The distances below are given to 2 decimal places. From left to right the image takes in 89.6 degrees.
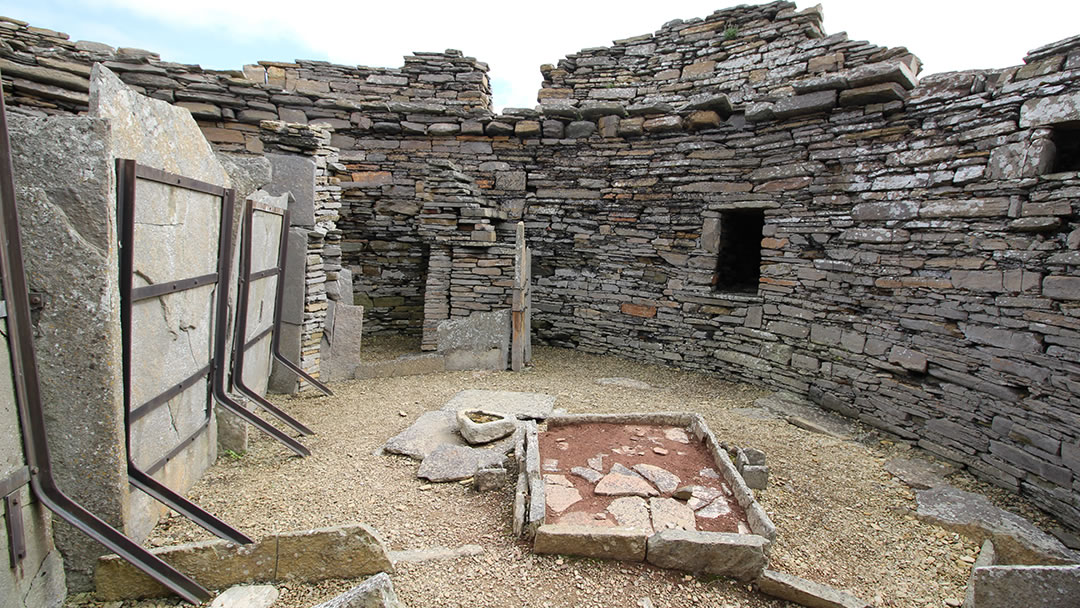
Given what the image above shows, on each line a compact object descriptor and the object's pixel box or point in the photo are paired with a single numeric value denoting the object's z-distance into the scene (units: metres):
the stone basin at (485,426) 4.67
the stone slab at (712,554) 3.01
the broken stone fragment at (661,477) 3.81
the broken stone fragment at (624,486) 3.74
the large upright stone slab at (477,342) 7.27
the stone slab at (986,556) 3.48
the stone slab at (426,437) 4.52
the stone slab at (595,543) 3.09
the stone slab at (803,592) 2.88
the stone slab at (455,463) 4.09
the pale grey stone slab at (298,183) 5.57
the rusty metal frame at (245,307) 4.27
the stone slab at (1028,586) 2.41
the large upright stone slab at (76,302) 2.25
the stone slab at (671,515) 3.36
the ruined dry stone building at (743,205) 4.47
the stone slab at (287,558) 2.69
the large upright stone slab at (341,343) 6.39
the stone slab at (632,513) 3.38
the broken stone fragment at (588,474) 3.93
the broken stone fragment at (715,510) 3.51
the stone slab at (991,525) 3.63
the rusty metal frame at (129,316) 2.53
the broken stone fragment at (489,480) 3.91
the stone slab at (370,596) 2.12
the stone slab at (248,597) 2.59
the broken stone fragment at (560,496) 3.58
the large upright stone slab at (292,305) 5.68
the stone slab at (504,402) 5.69
